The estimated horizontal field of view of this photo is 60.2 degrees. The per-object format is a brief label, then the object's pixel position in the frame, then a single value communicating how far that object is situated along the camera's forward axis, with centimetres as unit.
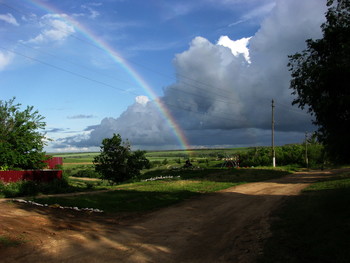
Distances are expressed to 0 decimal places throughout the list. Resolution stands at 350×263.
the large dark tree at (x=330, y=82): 1065
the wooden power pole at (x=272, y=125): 5108
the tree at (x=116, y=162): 5384
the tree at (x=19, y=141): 3105
